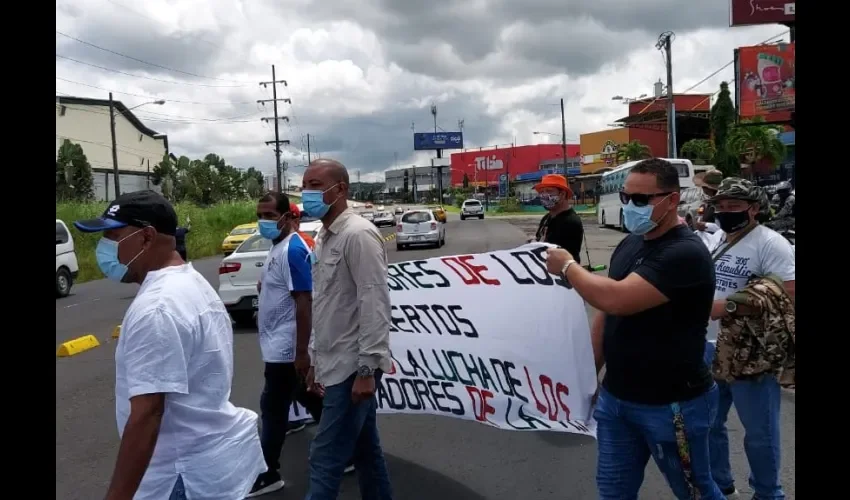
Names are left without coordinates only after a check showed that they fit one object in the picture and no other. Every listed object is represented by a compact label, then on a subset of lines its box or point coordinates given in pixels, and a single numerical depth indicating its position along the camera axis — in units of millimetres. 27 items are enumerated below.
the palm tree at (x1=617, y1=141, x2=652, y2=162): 57531
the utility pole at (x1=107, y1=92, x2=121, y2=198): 35000
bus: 30422
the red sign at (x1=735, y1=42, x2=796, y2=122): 33406
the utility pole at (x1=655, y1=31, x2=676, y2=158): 29969
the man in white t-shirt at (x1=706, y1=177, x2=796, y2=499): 3381
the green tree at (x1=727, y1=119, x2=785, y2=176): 40531
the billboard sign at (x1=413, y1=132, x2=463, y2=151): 107875
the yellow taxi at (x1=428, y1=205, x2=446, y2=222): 44919
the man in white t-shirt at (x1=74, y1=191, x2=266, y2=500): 2051
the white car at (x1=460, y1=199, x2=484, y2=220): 59594
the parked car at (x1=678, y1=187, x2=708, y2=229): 26011
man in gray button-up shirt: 3160
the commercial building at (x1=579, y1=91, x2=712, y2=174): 63062
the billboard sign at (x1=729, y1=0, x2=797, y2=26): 32531
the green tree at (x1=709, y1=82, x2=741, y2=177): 49050
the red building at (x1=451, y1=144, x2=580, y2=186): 110000
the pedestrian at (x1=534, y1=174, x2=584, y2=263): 5453
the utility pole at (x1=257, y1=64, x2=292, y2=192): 54906
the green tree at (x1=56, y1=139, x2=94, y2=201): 50750
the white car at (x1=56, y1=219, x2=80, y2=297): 16656
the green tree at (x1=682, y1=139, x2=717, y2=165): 50875
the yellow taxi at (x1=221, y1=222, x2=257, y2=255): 25281
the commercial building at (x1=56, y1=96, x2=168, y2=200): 67812
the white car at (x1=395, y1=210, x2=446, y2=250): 26109
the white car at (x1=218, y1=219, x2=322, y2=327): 10430
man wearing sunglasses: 2648
